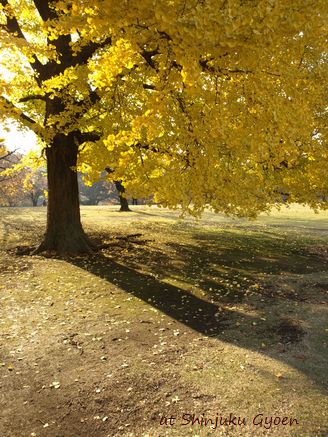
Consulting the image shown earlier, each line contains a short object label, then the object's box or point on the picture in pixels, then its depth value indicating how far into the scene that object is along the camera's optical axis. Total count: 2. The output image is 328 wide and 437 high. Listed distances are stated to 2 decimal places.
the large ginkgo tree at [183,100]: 5.52
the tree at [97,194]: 91.50
